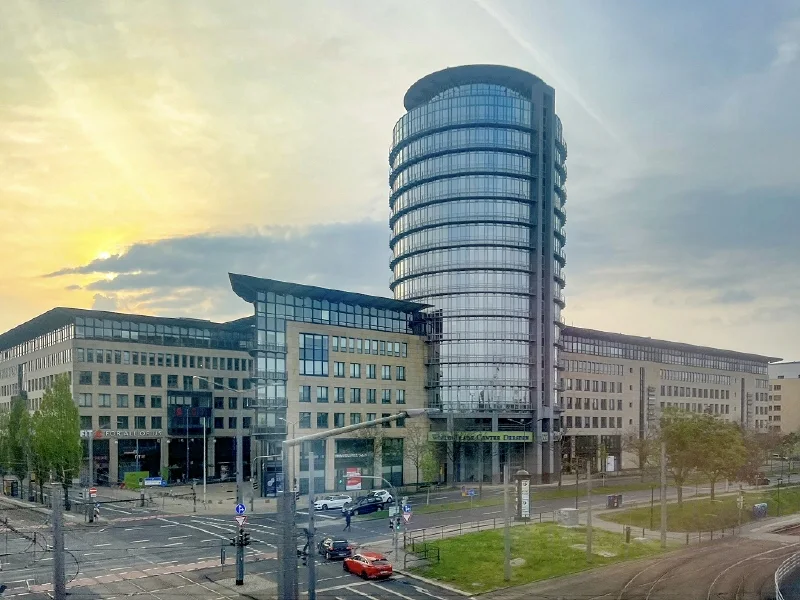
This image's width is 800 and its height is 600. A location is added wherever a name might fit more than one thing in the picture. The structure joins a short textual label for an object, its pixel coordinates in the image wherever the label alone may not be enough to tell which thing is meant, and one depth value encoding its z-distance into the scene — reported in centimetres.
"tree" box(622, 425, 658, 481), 8021
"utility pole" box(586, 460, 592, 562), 4841
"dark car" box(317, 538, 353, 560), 4866
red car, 4319
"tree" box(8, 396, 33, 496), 8223
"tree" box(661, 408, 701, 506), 6962
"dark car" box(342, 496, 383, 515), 7094
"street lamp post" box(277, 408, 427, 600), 2183
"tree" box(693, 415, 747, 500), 6944
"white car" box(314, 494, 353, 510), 7431
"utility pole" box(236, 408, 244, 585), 4062
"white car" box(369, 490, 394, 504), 7729
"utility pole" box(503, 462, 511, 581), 4317
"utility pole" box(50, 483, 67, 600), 2567
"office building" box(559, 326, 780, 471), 12706
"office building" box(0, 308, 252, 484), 10088
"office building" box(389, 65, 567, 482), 10950
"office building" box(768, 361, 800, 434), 18038
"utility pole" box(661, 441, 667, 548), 5341
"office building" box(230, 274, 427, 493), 8588
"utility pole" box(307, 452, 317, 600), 2772
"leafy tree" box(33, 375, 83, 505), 7436
